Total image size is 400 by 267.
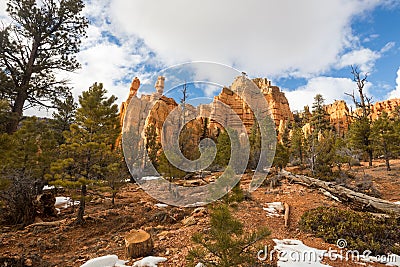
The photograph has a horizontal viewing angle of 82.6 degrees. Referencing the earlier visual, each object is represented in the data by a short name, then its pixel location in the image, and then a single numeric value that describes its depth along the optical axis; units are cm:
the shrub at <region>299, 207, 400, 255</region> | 473
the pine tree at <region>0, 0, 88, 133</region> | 816
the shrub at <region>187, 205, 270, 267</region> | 275
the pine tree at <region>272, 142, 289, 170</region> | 1467
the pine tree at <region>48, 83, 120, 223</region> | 764
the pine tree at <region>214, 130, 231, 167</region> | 1402
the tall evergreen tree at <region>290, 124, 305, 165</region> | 1944
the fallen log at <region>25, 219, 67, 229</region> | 733
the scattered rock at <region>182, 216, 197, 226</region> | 616
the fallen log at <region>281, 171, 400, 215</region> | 670
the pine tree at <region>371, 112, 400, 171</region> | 1600
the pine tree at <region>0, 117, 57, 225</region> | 775
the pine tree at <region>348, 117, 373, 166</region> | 1800
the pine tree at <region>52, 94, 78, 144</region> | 1741
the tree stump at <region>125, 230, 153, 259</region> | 438
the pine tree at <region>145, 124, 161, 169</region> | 2039
